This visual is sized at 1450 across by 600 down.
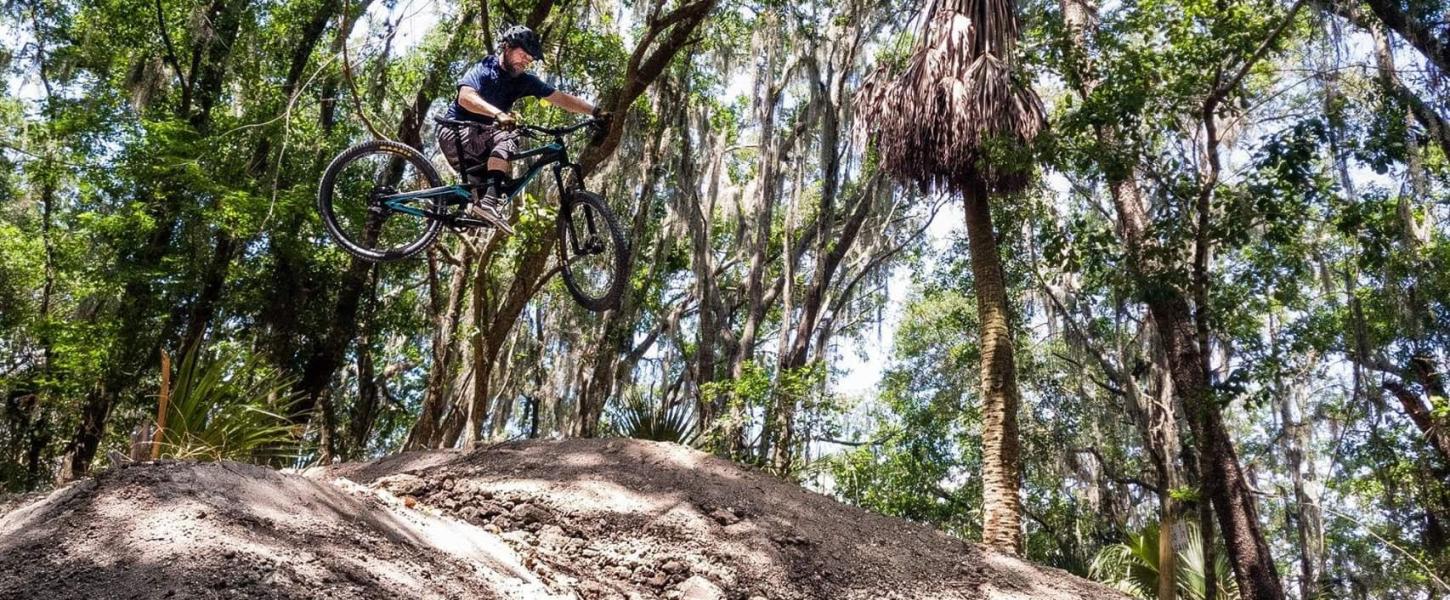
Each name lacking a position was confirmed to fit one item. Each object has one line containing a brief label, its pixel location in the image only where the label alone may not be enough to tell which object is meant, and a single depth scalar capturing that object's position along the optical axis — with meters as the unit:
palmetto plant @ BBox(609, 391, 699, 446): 8.09
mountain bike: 5.87
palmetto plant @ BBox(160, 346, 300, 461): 5.54
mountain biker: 5.44
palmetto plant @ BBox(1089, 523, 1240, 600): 9.58
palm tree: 7.27
